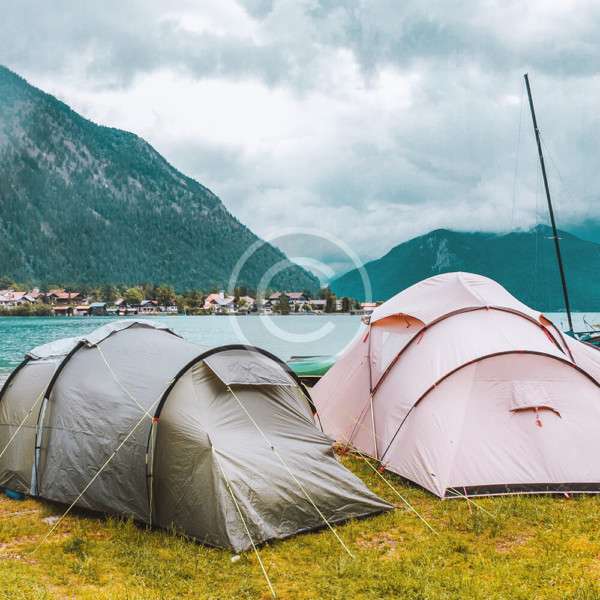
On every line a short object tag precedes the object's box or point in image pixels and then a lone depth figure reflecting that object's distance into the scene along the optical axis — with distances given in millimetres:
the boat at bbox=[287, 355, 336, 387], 20595
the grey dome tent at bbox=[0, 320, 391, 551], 7125
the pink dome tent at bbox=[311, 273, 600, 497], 8688
